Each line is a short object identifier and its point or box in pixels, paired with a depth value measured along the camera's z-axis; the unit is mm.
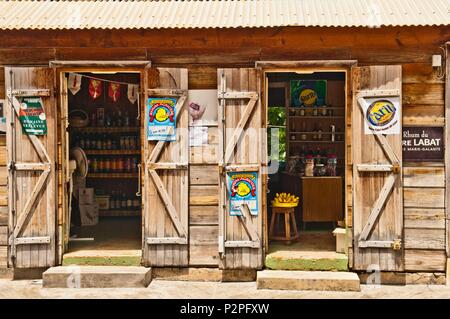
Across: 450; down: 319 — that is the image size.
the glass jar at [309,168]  10633
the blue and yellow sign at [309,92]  12430
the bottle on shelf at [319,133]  12367
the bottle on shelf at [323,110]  12375
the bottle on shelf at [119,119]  11938
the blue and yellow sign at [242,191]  8008
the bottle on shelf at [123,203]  12016
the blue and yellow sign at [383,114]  7758
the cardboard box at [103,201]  11805
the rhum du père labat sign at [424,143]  7840
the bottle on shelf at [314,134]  12454
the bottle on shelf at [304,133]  12417
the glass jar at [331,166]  10789
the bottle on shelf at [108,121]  11891
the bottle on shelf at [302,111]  12359
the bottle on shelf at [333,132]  12361
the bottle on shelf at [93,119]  11953
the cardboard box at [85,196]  11188
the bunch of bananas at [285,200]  9242
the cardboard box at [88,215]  11164
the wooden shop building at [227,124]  7824
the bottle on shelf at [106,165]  11930
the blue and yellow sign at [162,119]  8023
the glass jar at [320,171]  10779
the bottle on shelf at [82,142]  11820
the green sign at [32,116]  8047
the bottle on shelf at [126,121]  11906
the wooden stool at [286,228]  8930
